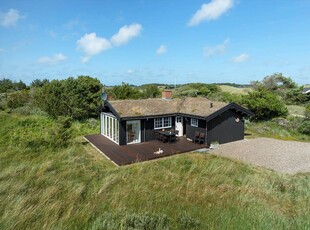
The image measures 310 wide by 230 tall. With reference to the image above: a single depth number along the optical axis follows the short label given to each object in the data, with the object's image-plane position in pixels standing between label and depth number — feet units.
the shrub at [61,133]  40.01
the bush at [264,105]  67.21
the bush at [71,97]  72.13
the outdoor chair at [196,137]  45.95
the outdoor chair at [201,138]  45.21
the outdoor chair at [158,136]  48.22
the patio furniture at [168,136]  46.19
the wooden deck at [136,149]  36.68
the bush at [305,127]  57.31
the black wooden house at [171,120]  45.11
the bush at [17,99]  95.76
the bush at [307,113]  62.46
